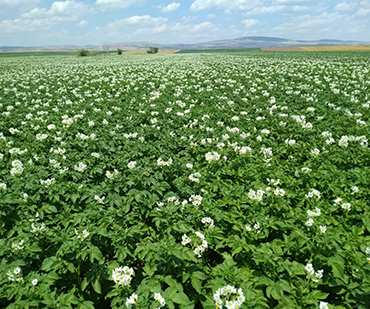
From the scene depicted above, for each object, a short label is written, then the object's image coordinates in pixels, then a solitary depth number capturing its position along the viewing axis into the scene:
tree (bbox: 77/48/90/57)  73.36
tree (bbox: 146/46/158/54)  92.94
